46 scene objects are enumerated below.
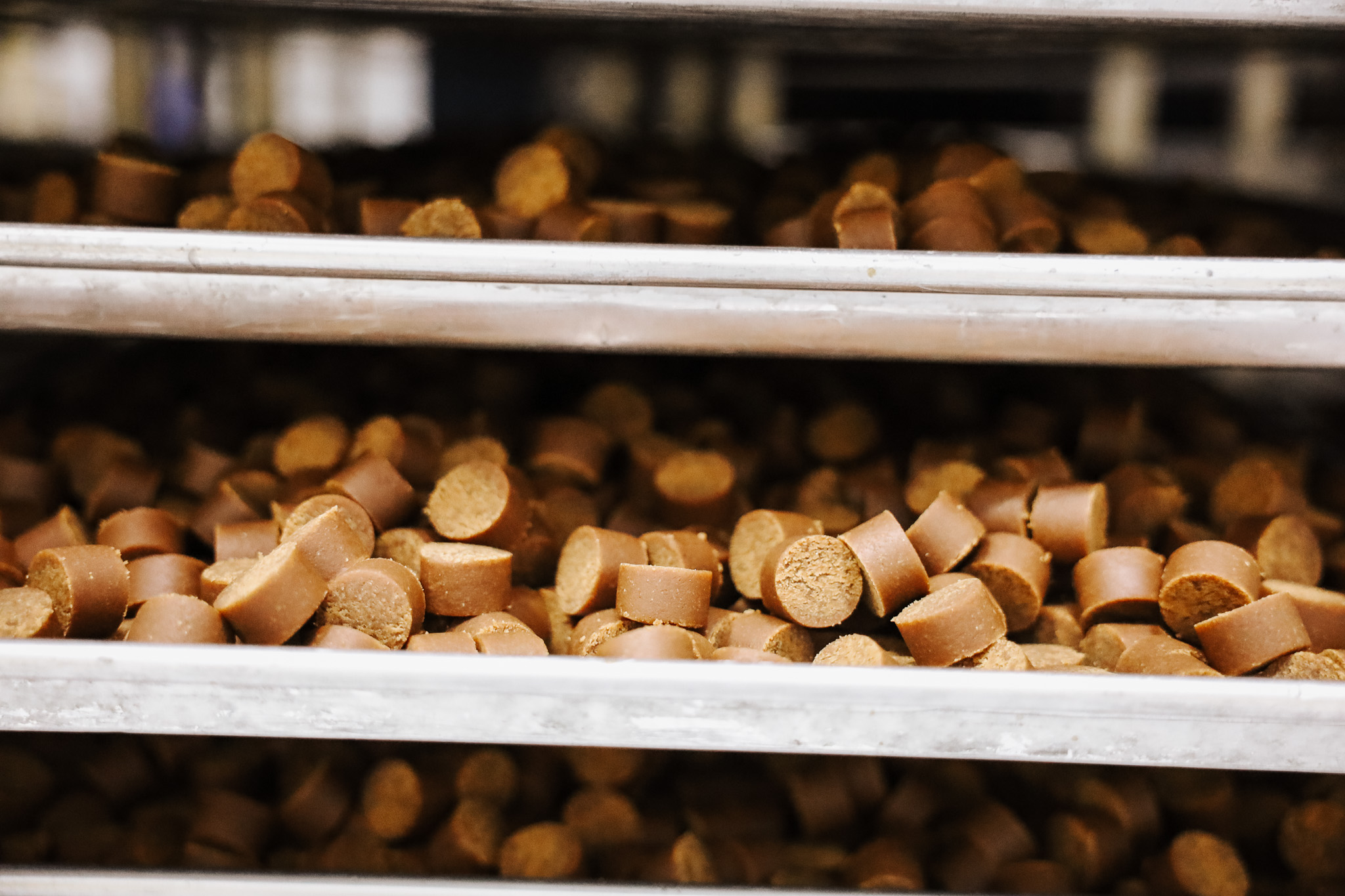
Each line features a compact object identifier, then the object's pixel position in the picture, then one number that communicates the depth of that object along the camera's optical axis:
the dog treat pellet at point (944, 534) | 0.67
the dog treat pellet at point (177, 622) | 0.64
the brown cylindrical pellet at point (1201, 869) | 0.69
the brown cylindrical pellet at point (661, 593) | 0.66
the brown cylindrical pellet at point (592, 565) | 0.67
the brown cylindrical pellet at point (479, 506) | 0.68
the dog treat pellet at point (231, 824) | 0.70
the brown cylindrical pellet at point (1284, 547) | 0.68
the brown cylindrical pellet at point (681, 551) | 0.68
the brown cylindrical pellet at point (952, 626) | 0.65
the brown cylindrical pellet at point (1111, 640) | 0.66
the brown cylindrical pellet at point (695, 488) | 0.70
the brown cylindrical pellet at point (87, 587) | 0.65
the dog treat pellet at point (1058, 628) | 0.68
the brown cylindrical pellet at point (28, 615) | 0.64
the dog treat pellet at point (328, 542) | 0.66
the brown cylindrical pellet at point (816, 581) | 0.66
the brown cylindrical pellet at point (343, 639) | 0.64
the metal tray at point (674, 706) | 0.63
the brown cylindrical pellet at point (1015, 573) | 0.67
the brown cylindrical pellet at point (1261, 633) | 0.65
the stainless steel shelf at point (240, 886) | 0.65
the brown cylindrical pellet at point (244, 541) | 0.68
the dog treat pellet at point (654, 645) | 0.65
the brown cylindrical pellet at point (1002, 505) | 0.68
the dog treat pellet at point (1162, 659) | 0.65
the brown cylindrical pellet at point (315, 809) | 0.70
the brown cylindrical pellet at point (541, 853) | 0.69
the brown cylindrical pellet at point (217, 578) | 0.66
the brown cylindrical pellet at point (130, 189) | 0.69
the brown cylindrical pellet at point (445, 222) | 0.68
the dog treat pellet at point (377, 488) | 0.68
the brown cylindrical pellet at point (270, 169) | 0.70
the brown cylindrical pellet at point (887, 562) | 0.66
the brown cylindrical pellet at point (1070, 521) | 0.68
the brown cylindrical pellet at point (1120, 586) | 0.67
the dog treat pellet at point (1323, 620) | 0.66
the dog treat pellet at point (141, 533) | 0.68
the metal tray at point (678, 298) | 0.64
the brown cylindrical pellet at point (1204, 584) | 0.66
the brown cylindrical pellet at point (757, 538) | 0.68
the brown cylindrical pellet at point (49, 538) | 0.68
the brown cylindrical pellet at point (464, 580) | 0.66
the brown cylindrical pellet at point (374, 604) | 0.65
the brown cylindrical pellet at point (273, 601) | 0.64
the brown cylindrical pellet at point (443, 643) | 0.65
